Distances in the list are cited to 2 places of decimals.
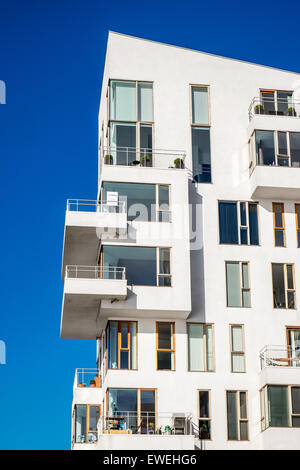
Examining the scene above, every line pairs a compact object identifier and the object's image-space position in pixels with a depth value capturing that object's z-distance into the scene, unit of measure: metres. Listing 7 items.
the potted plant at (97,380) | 41.77
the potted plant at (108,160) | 40.41
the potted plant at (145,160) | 40.33
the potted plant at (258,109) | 41.66
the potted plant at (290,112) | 42.12
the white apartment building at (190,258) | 37.06
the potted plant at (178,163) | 40.31
